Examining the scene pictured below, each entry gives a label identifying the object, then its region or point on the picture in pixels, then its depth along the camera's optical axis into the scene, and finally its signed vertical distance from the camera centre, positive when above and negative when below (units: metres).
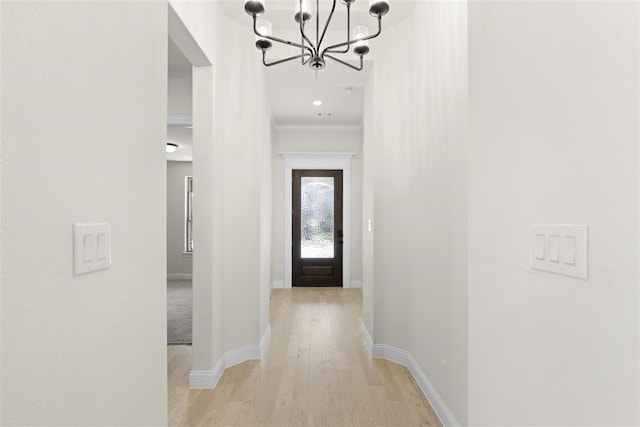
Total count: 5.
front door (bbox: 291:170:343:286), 6.59 -0.34
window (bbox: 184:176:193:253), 7.96 -0.17
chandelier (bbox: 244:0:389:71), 1.96 +1.03
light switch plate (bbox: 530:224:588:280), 0.84 -0.09
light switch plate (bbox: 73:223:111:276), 0.96 -0.10
